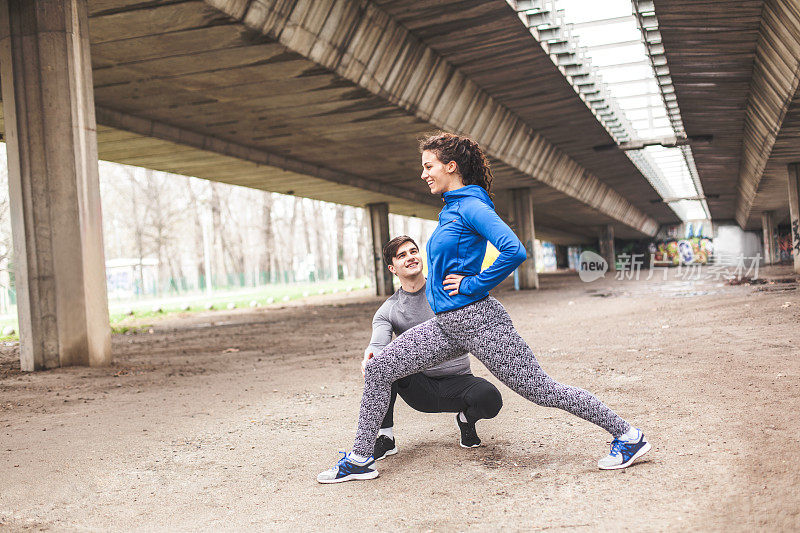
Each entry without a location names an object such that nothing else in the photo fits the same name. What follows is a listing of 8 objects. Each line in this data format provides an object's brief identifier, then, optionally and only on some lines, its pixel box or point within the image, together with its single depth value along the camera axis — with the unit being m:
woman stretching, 4.22
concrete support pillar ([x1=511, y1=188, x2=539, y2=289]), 30.50
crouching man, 4.78
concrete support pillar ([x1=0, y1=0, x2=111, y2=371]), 9.88
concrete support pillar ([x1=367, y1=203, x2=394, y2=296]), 33.15
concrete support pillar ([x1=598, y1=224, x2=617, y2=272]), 55.72
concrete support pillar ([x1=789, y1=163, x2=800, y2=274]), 26.58
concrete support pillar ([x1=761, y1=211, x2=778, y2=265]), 45.19
